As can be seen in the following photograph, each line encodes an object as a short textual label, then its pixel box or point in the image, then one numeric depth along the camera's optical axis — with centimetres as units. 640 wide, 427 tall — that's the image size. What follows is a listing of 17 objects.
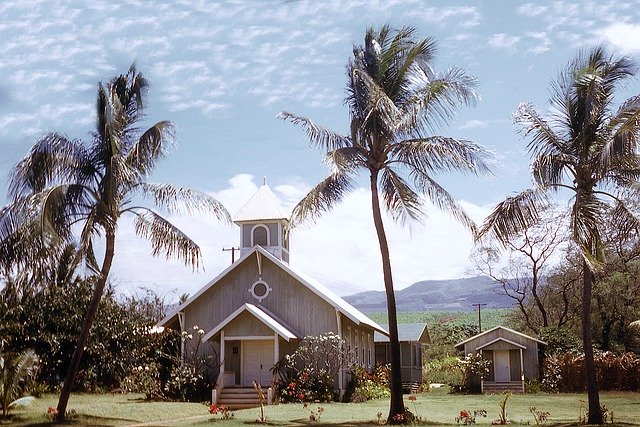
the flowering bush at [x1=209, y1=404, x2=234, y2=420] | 2048
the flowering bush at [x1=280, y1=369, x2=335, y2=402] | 2973
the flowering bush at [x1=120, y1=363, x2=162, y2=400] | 3000
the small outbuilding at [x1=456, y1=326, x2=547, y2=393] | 4044
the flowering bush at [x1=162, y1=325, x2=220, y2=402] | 3056
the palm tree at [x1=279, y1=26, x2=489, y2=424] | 2106
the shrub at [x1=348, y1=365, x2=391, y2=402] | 3097
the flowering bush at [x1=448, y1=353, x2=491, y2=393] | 3941
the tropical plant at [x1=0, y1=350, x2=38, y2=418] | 2117
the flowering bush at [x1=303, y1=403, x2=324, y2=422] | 2181
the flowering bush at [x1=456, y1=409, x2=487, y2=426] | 1945
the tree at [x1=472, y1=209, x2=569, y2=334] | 4875
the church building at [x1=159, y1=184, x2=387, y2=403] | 3164
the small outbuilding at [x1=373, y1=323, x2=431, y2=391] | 4812
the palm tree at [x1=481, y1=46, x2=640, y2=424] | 1952
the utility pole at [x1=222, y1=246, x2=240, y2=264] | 4816
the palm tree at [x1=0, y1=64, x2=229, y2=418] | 2058
